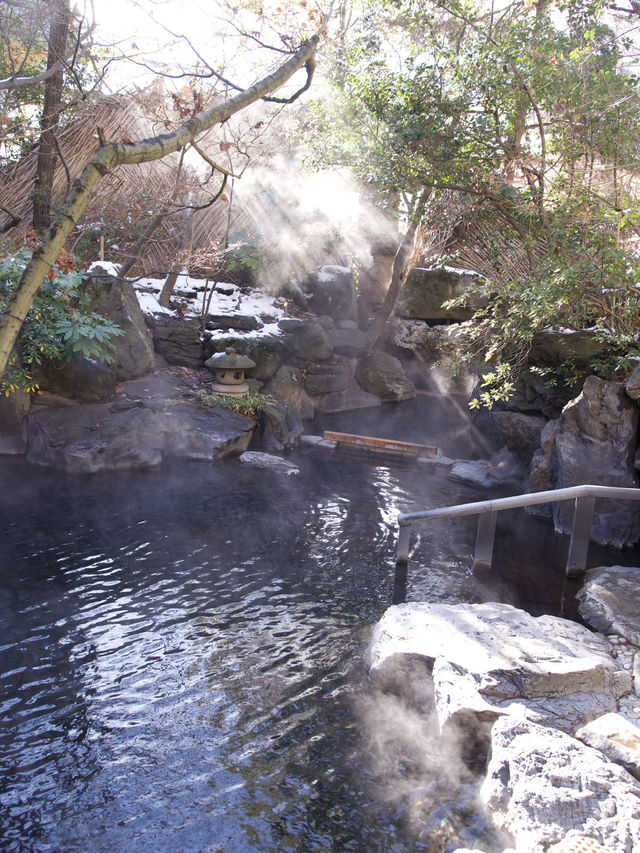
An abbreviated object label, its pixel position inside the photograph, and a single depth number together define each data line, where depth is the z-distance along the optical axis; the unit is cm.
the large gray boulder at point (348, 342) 1481
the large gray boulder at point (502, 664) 375
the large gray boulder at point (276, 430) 1155
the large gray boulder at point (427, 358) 1474
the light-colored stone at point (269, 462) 1021
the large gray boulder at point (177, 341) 1232
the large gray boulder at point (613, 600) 519
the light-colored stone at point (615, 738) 333
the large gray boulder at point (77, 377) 1016
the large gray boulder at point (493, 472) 1018
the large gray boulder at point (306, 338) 1369
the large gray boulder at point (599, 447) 795
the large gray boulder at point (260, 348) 1245
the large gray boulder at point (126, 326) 1070
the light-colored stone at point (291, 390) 1309
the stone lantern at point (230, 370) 1141
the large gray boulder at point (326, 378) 1406
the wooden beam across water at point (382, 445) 1175
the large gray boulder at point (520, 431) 1020
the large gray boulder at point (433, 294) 1366
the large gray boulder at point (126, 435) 940
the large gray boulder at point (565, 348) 929
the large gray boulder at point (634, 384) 794
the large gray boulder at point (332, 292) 1534
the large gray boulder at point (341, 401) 1444
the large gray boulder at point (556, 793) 282
